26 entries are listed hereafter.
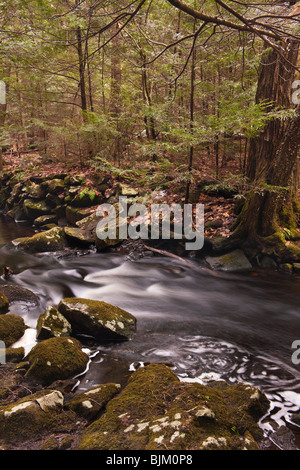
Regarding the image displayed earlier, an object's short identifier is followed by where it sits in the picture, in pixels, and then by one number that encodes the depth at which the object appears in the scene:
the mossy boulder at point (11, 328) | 4.36
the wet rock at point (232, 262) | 7.29
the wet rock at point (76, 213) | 10.31
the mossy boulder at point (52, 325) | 4.41
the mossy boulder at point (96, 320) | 4.58
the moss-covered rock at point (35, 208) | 11.92
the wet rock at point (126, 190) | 9.92
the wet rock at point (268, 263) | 7.05
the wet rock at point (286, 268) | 6.75
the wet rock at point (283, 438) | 2.63
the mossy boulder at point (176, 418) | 2.19
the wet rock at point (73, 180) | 11.32
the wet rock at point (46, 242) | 8.88
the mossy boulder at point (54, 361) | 3.47
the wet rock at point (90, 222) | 9.59
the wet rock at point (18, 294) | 5.89
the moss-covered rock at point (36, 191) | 12.19
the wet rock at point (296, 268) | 6.71
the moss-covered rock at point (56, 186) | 11.56
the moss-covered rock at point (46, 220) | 11.45
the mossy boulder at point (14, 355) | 3.93
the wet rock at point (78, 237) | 8.94
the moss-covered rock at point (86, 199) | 10.54
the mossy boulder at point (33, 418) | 2.53
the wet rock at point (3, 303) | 5.30
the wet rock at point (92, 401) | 2.87
